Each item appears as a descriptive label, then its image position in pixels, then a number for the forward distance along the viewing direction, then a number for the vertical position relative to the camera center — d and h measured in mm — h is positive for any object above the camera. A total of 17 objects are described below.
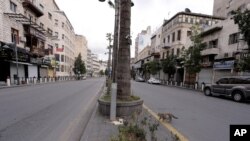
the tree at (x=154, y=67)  30228 +1107
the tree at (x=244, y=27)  9907 +3876
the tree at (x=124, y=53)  4437 +683
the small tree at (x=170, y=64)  23300 +1465
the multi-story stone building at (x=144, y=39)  63005 +17777
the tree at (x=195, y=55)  16131 +2297
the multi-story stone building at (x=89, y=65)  85682 +4324
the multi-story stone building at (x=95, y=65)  103597 +5428
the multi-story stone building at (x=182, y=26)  26086 +10506
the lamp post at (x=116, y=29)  8277 +3108
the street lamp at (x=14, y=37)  17904 +5002
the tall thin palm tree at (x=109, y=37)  21781 +6344
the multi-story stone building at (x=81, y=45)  66317 +15225
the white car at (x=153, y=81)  25262 -2178
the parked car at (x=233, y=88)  8441 -1246
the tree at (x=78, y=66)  45666 +1744
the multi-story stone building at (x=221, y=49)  14456 +3033
